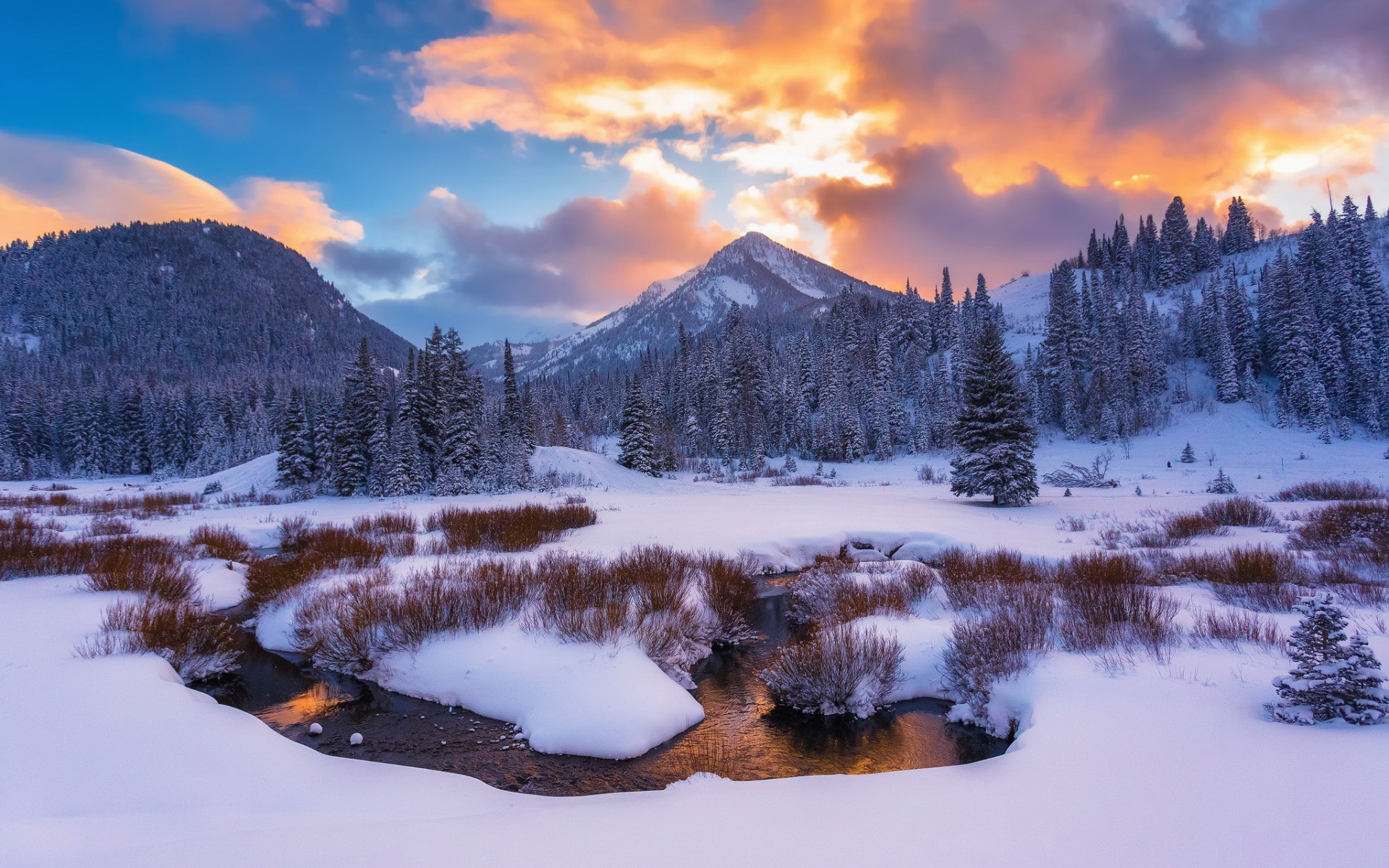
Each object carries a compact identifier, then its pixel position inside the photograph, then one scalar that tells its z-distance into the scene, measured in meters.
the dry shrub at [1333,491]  23.93
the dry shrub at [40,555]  13.55
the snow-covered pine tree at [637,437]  49.38
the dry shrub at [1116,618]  8.23
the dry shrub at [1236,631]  7.73
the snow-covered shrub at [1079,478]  34.97
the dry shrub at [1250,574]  10.09
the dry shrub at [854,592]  11.12
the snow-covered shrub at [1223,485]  27.88
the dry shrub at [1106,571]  11.75
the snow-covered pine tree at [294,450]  40.03
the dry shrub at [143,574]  11.80
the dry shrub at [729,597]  11.09
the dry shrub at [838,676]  8.16
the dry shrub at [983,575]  11.01
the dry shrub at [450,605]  9.77
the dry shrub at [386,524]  19.95
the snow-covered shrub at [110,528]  19.47
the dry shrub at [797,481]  44.53
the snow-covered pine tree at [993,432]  27.44
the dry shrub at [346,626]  9.64
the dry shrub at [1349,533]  13.17
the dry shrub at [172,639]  8.73
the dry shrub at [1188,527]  16.68
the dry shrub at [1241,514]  19.02
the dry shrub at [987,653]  7.84
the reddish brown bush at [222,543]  17.25
